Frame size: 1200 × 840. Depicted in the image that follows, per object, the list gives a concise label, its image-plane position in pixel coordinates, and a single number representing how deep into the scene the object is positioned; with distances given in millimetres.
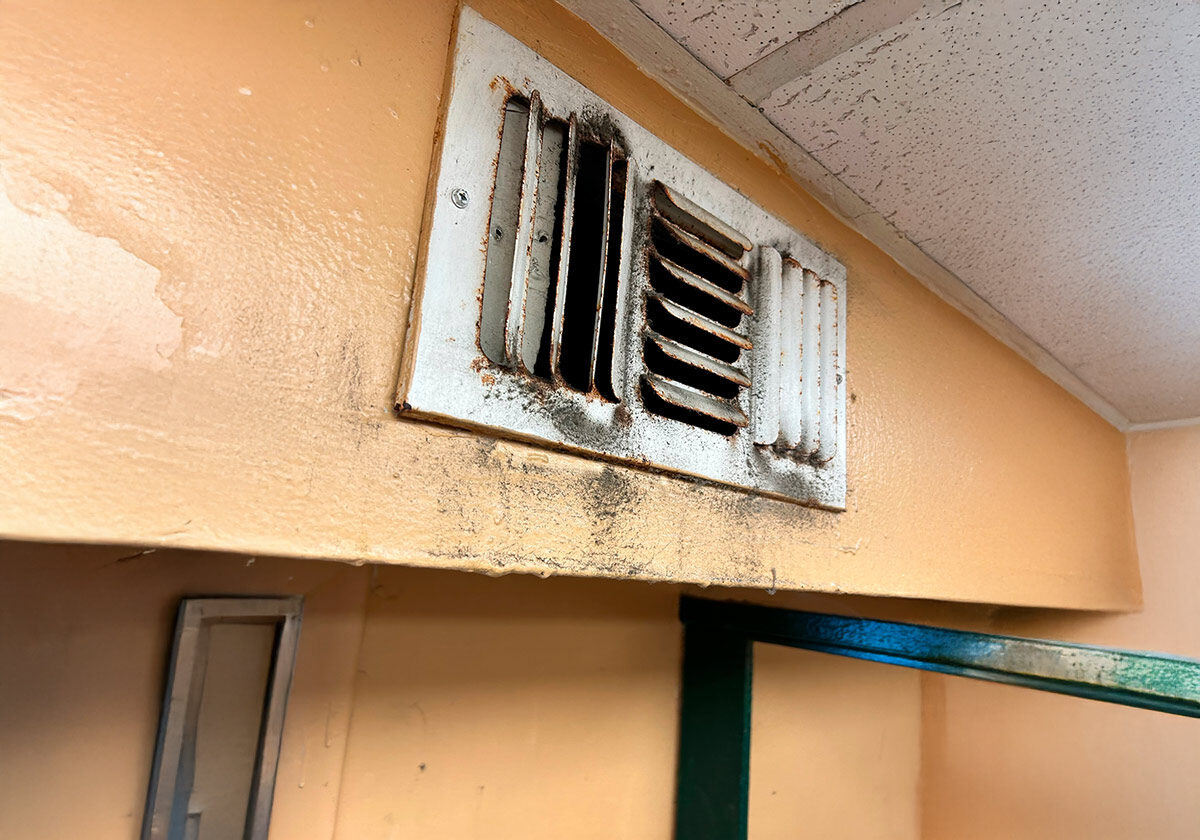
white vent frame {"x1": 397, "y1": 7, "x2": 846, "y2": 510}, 557
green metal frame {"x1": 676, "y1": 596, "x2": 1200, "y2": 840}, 786
